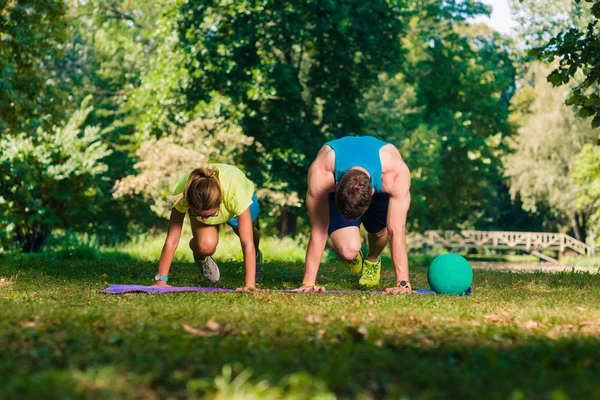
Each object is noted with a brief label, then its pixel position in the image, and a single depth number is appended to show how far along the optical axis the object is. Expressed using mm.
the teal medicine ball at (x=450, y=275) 8000
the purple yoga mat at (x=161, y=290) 7453
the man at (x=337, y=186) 7379
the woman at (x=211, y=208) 7176
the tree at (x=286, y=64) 20672
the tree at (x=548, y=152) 42219
